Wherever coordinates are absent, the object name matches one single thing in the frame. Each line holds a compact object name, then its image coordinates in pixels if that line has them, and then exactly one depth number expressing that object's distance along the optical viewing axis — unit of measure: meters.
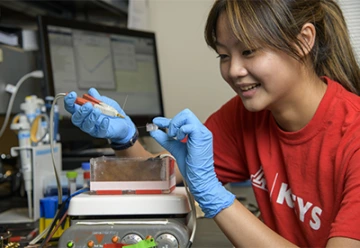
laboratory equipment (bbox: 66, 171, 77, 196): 1.28
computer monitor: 1.56
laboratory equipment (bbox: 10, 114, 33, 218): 1.27
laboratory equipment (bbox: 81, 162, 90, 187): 1.16
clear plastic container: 0.89
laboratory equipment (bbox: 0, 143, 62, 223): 1.25
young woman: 0.92
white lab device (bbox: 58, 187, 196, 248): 0.82
